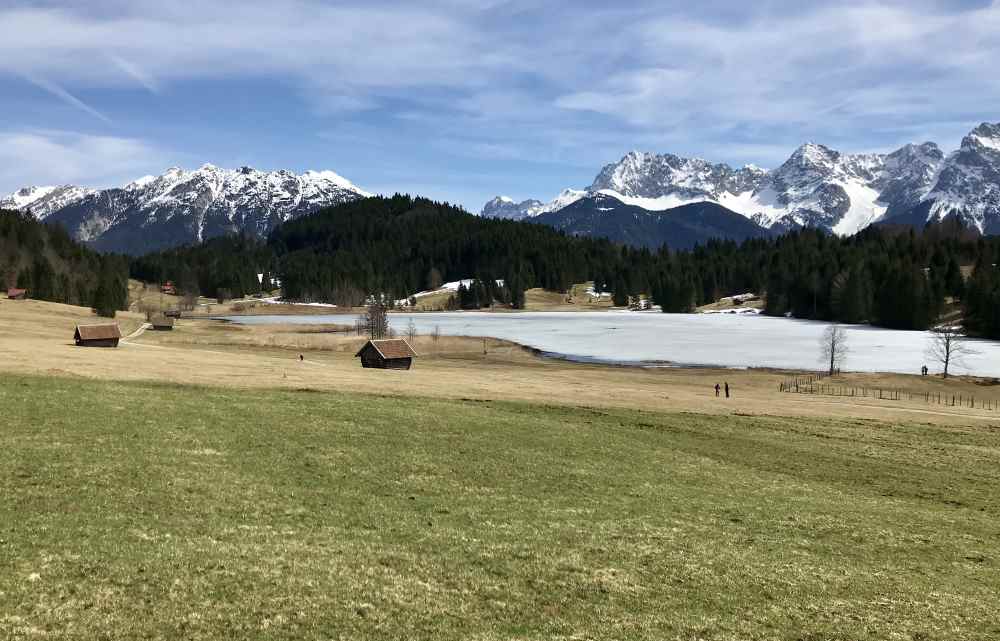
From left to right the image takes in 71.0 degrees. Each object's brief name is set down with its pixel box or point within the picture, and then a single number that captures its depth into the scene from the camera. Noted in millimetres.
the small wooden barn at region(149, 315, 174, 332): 159375
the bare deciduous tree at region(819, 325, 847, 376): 110525
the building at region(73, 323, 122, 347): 95250
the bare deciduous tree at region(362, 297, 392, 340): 160625
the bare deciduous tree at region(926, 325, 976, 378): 113994
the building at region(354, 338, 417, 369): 93562
